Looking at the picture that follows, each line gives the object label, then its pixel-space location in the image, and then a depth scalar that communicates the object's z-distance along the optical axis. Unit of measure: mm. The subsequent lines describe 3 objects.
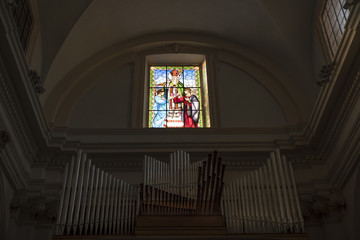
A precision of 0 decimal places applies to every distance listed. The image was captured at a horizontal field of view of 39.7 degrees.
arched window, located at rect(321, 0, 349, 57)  9742
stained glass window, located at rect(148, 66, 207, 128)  11977
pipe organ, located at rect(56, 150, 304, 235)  8047
